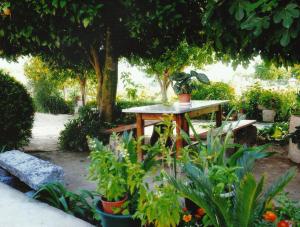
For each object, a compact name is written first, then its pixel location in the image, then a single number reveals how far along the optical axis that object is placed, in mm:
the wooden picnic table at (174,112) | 5234
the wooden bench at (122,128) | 6587
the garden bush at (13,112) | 6105
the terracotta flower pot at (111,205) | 2773
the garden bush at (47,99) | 16516
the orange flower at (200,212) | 2793
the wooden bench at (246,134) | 6977
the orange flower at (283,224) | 2235
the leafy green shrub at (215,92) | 12820
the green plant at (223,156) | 2728
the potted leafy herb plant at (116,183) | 2711
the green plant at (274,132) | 8164
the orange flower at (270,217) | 2379
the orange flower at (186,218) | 2554
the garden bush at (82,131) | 7219
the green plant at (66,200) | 3574
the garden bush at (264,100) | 11234
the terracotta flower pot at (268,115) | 11416
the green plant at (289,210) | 2520
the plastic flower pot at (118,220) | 2707
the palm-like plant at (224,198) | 2191
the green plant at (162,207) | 2385
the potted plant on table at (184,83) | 5543
